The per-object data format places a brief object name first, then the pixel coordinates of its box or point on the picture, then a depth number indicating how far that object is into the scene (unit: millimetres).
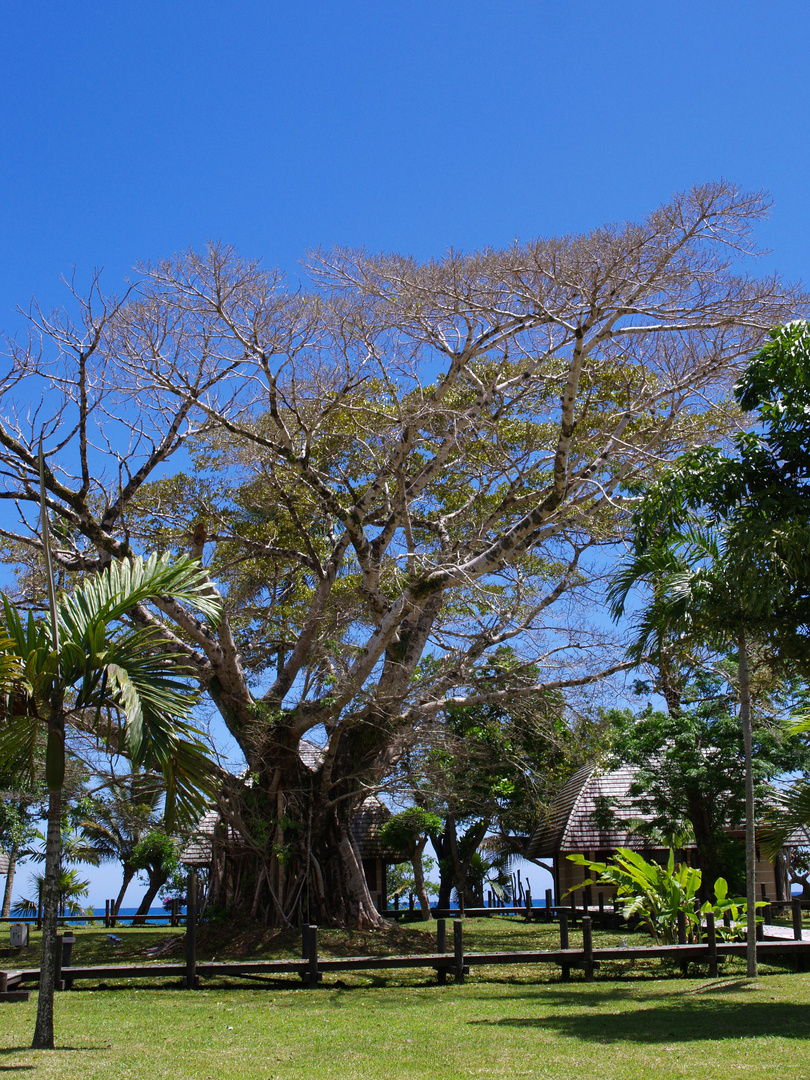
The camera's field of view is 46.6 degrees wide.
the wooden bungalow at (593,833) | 22369
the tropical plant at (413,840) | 23453
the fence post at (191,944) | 11836
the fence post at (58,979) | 11375
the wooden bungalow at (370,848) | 26534
